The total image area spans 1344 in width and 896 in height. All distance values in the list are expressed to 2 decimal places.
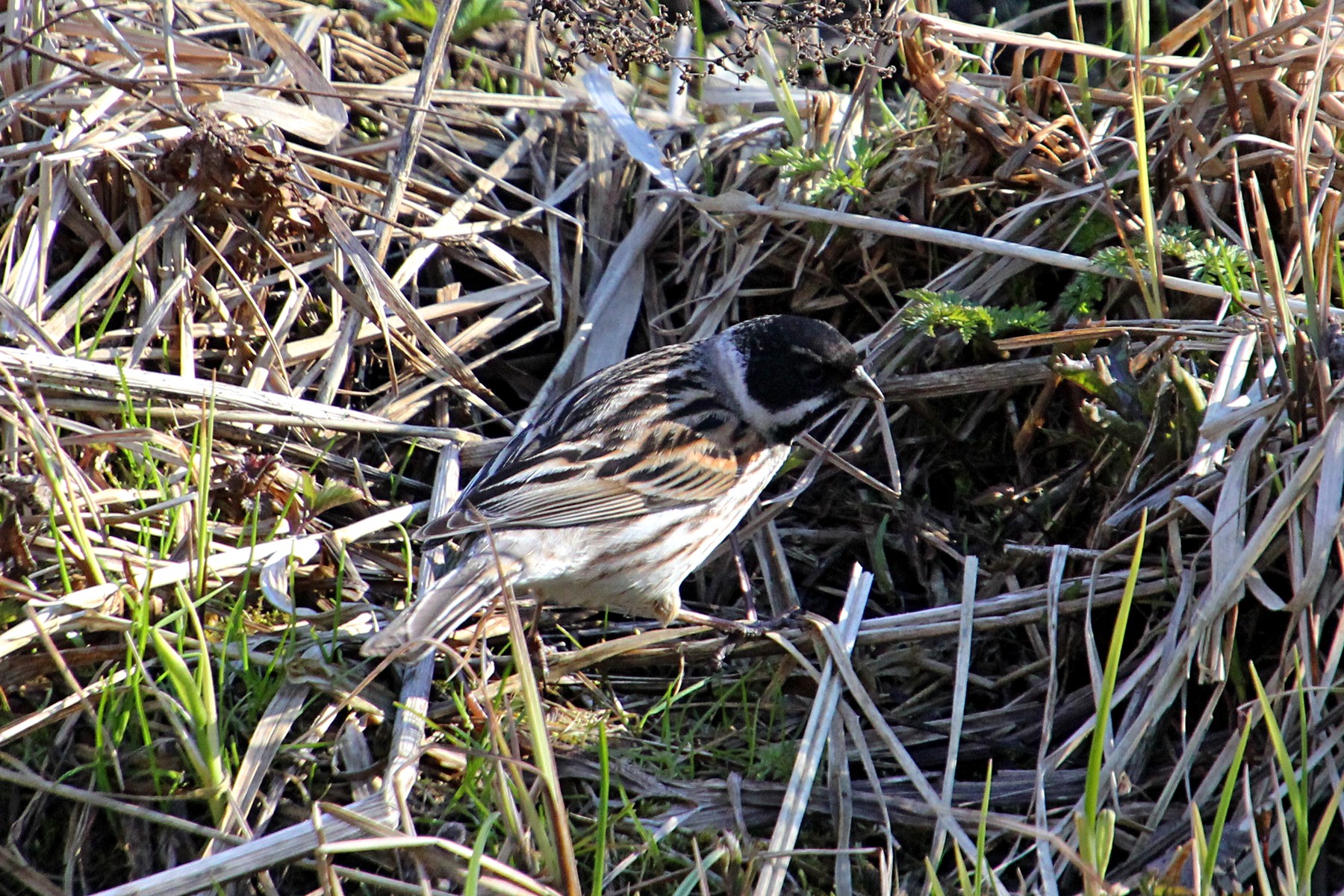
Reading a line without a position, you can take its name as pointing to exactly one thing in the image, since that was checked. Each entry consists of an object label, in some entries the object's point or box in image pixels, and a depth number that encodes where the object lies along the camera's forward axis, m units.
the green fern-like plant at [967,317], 8.84
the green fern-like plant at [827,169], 9.94
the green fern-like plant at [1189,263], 8.59
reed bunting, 8.54
